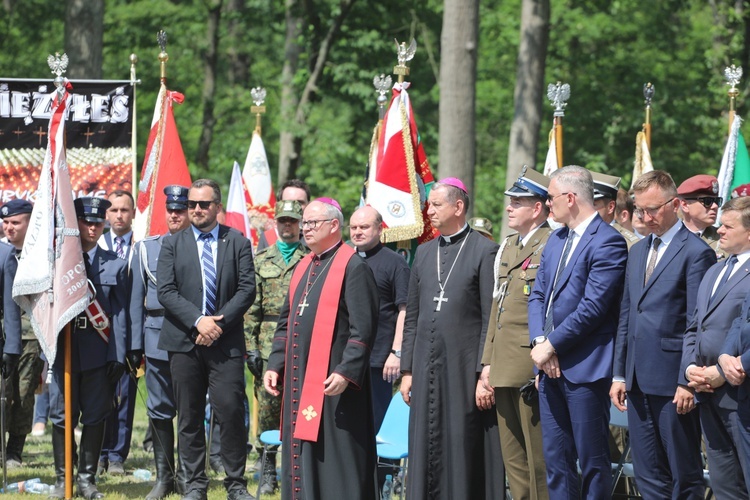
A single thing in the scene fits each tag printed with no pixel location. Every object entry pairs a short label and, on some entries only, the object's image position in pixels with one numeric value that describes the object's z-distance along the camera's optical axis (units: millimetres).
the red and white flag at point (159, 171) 20609
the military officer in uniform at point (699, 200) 13625
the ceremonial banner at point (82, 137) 20687
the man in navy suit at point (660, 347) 12125
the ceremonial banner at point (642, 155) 23187
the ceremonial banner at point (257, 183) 26344
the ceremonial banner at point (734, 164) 21516
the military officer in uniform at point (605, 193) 13812
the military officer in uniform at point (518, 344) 13062
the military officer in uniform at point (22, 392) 19547
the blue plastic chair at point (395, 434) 15125
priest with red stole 13414
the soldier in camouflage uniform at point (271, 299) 17094
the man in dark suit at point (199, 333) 15484
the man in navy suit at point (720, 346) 11633
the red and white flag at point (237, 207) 24531
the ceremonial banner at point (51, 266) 16234
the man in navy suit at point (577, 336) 12164
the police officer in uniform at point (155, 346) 16609
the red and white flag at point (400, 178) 18719
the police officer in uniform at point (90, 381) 16437
